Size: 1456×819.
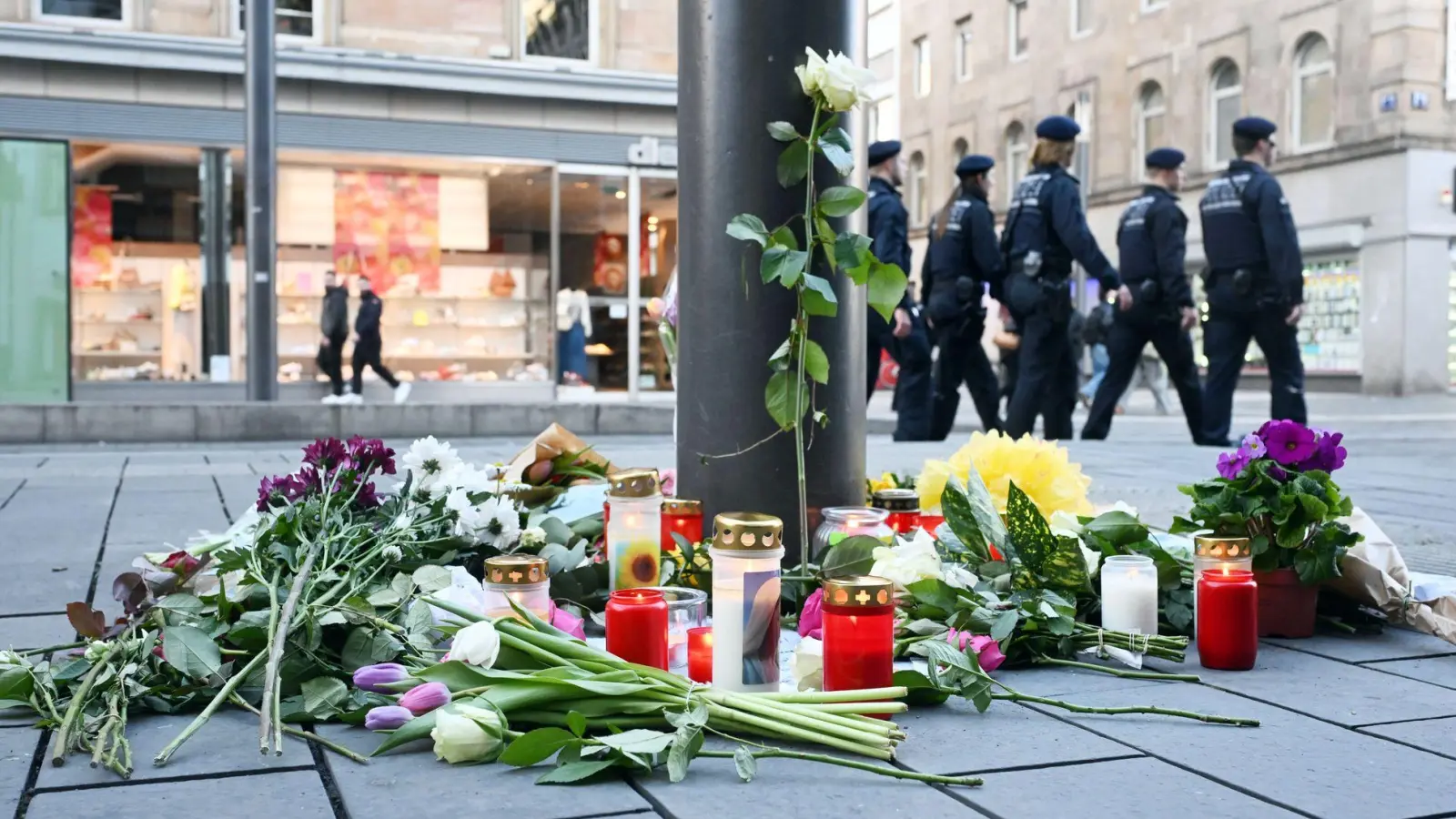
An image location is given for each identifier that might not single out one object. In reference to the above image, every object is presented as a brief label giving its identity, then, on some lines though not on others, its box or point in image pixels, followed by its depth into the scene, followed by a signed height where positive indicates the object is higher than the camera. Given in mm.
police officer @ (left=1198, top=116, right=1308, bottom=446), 8688 +543
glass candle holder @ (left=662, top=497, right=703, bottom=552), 3424 -371
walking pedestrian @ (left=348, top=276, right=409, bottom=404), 16047 +285
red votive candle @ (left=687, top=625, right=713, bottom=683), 2596 -521
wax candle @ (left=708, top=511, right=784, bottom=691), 2432 -417
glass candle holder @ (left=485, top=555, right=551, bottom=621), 2598 -392
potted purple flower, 3027 -303
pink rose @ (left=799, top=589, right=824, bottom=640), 2840 -500
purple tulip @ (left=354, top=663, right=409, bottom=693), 2285 -498
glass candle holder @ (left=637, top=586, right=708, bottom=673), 2705 -469
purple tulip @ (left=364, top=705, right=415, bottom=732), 2178 -537
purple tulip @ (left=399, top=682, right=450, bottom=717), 2213 -512
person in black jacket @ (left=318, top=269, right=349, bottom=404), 15883 +336
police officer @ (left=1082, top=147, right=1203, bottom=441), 9148 +448
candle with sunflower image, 3076 -352
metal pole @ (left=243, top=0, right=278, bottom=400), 11992 +1461
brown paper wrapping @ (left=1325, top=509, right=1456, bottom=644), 3082 -468
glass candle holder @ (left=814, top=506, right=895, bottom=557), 3240 -358
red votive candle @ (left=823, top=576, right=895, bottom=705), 2348 -432
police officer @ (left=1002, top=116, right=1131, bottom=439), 8539 +648
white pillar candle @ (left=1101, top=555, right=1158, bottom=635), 2908 -459
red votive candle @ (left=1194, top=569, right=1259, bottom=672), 2754 -486
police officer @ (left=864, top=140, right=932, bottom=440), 8625 +252
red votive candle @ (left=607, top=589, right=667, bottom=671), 2506 -458
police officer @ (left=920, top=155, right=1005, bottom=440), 9148 +587
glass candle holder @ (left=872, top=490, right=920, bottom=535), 3559 -348
